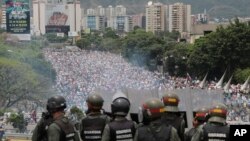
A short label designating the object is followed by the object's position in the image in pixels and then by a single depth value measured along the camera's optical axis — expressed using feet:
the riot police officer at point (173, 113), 47.94
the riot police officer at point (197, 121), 48.65
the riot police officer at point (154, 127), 40.45
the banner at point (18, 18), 396.16
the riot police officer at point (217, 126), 42.99
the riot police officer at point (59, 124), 43.60
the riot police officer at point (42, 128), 45.71
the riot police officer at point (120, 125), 42.65
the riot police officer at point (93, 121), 46.96
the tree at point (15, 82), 229.88
